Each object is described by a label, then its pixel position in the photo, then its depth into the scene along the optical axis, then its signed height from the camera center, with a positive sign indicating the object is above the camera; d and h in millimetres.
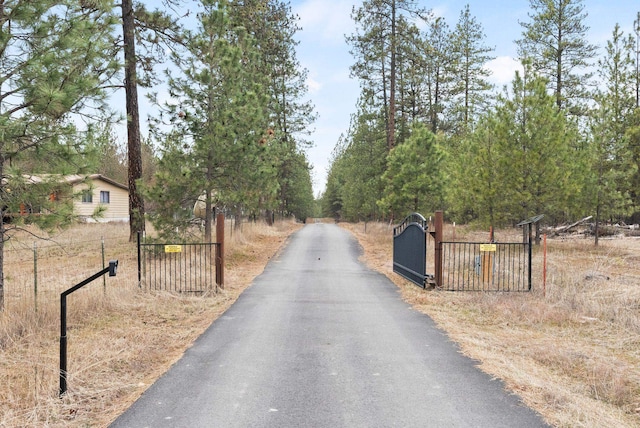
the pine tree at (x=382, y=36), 25656 +9391
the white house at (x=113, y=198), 36594 +872
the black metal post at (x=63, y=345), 4727 -1391
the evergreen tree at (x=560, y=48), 27297 +9406
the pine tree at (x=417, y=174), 22234 +1562
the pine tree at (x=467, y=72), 36812 +10714
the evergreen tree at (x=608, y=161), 19953 +1980
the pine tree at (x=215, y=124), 14750 +2682
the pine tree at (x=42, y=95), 6594 +1606
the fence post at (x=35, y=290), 7375 -1322
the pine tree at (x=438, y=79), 34875 +9963
